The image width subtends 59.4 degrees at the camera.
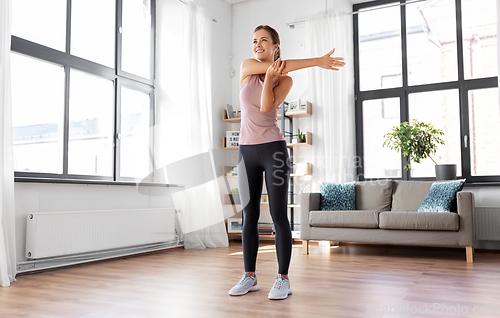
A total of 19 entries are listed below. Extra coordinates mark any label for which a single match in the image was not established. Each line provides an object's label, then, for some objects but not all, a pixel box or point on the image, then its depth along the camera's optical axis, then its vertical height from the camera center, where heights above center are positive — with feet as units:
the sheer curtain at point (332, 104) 15.66 +2.72
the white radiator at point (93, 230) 9.95 -1.33
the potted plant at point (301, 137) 15.89 +1.49
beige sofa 11.14 -1.14
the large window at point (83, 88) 10.92 +2.61
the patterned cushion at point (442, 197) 12.01 -0.55
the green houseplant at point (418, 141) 13.99 +1.19
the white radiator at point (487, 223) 13.30 -1.42
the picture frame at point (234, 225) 15.96 -1.69
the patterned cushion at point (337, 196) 13.47 -0.57
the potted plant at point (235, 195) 16.33 -0.61
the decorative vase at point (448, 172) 13.57 +0.16
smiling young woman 6.64 +0.39
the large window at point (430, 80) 14.76 +3.48
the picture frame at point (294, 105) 16.02 +2.71
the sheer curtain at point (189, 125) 14.60 +1.84
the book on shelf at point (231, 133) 16.62 +1.73
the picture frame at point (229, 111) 17.11 +2.67
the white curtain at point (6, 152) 8.77 +0.58
